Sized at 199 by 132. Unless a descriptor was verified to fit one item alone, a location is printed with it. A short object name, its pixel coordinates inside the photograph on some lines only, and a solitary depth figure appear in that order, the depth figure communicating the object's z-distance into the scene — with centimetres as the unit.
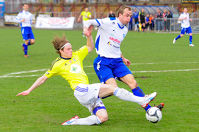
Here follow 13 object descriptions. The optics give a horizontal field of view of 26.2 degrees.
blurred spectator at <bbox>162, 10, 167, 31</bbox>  4536
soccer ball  786
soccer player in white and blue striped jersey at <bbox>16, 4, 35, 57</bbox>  2278
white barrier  5334
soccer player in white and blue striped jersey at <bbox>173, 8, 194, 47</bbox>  2991
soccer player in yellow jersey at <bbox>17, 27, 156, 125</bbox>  800
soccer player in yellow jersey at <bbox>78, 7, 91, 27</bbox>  4029
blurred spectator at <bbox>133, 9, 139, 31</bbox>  4856
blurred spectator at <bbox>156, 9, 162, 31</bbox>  4633
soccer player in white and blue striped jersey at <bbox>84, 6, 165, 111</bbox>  919
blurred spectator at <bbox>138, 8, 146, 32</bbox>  4778
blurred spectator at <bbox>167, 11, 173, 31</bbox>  4517
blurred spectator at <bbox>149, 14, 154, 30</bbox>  4781
